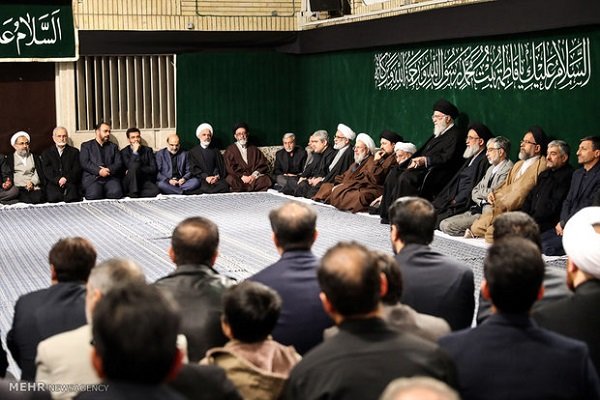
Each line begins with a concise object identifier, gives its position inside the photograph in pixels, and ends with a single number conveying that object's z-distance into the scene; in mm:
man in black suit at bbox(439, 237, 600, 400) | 2270
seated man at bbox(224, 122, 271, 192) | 11039
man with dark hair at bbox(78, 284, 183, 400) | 1690
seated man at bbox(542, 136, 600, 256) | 6754
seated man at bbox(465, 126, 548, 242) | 7340
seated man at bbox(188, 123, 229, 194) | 10898
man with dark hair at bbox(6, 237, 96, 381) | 3064
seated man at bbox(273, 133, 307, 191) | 11148
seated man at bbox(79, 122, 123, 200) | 10367
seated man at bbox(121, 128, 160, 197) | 10508
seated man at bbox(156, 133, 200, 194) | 10742
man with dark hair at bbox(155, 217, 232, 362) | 3043
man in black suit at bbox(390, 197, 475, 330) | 3406
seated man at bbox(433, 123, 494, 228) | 8172
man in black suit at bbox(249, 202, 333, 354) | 3191
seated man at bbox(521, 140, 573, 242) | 7086
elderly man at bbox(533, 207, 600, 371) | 2795
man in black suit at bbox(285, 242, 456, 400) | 2143
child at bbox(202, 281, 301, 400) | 2439
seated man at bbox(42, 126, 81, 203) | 10219
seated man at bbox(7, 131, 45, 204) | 10078
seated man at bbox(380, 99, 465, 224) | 8602
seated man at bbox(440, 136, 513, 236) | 7723
